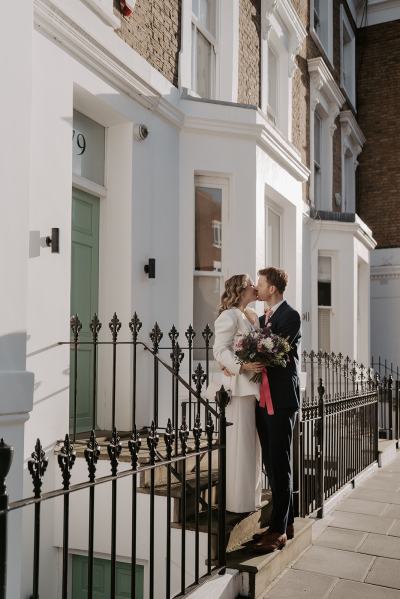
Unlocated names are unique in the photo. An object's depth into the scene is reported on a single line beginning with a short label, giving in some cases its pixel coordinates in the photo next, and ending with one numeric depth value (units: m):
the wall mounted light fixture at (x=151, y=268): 7.07
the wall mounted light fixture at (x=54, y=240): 5.58
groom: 4.76
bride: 4.93
